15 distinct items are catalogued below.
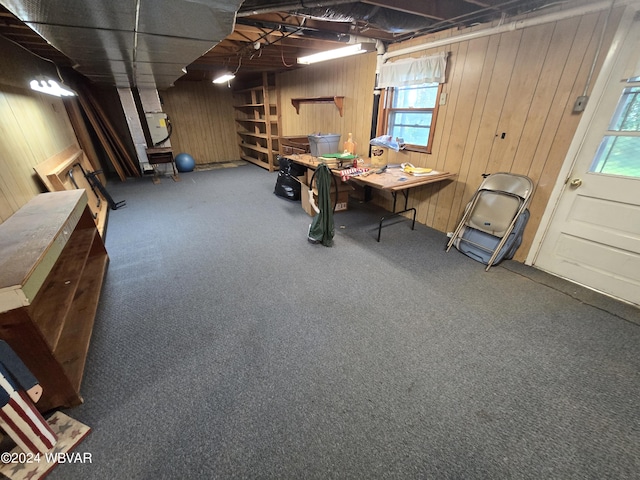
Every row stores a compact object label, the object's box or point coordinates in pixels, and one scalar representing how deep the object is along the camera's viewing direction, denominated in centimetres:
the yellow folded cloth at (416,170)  311
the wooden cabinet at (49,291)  112
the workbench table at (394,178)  273
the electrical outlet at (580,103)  207
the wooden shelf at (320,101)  442
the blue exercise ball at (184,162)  691
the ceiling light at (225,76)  535
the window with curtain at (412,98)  300
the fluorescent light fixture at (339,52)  289
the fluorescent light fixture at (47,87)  309
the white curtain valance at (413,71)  290
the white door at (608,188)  192
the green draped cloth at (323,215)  288
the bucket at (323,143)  388
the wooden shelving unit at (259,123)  624
